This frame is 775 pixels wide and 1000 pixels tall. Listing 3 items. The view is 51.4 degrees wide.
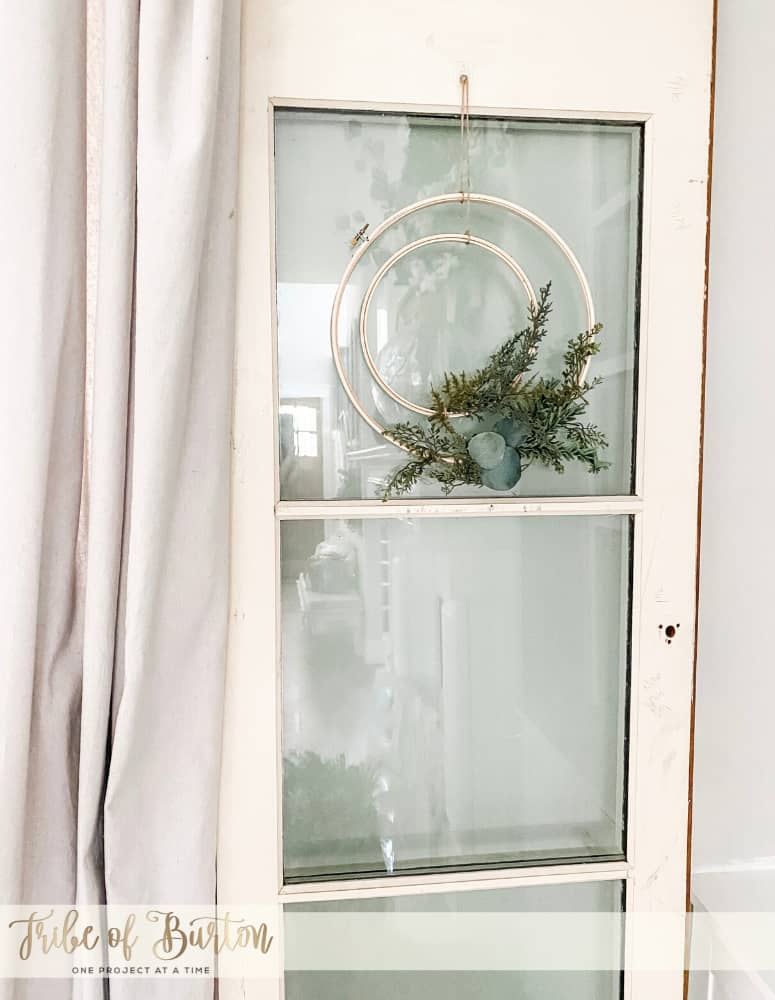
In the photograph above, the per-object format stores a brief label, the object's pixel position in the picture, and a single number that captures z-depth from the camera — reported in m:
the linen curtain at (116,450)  0.83
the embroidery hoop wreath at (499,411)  0.92
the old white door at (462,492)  0.94
